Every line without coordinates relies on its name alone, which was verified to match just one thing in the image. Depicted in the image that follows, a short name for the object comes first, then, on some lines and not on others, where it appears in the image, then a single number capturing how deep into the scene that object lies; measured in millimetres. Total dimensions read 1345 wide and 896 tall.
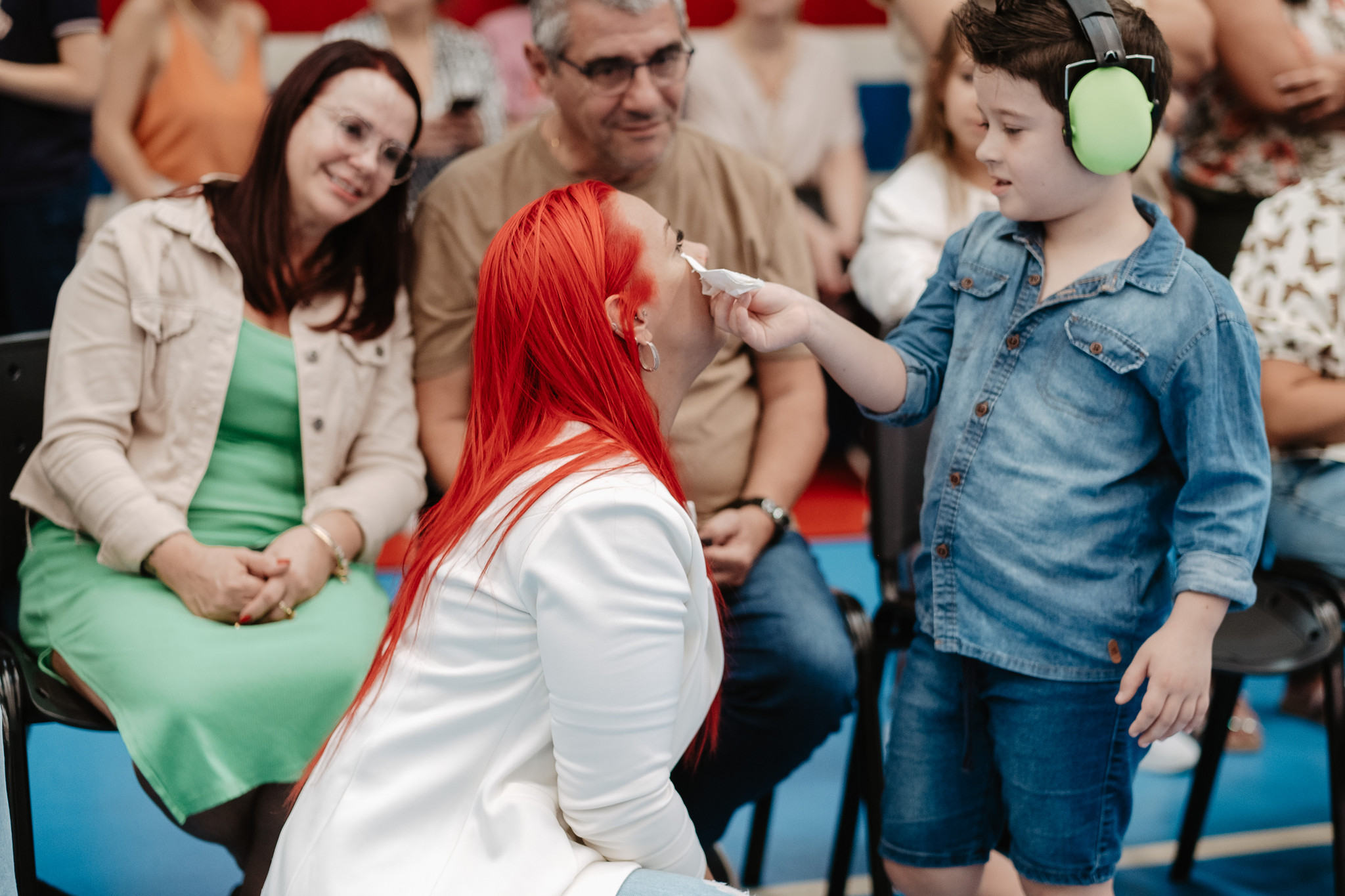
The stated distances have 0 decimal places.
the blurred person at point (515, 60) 5639
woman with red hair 2555
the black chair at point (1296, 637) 3136
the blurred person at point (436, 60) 4756
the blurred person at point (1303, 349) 3263
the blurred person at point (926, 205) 3574
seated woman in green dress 2961
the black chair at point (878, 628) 3175
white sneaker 3728
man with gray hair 3137
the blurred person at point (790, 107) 5337
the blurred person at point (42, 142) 3708
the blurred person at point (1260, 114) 3671
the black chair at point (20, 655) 2923
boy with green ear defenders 2720
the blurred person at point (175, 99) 4387
